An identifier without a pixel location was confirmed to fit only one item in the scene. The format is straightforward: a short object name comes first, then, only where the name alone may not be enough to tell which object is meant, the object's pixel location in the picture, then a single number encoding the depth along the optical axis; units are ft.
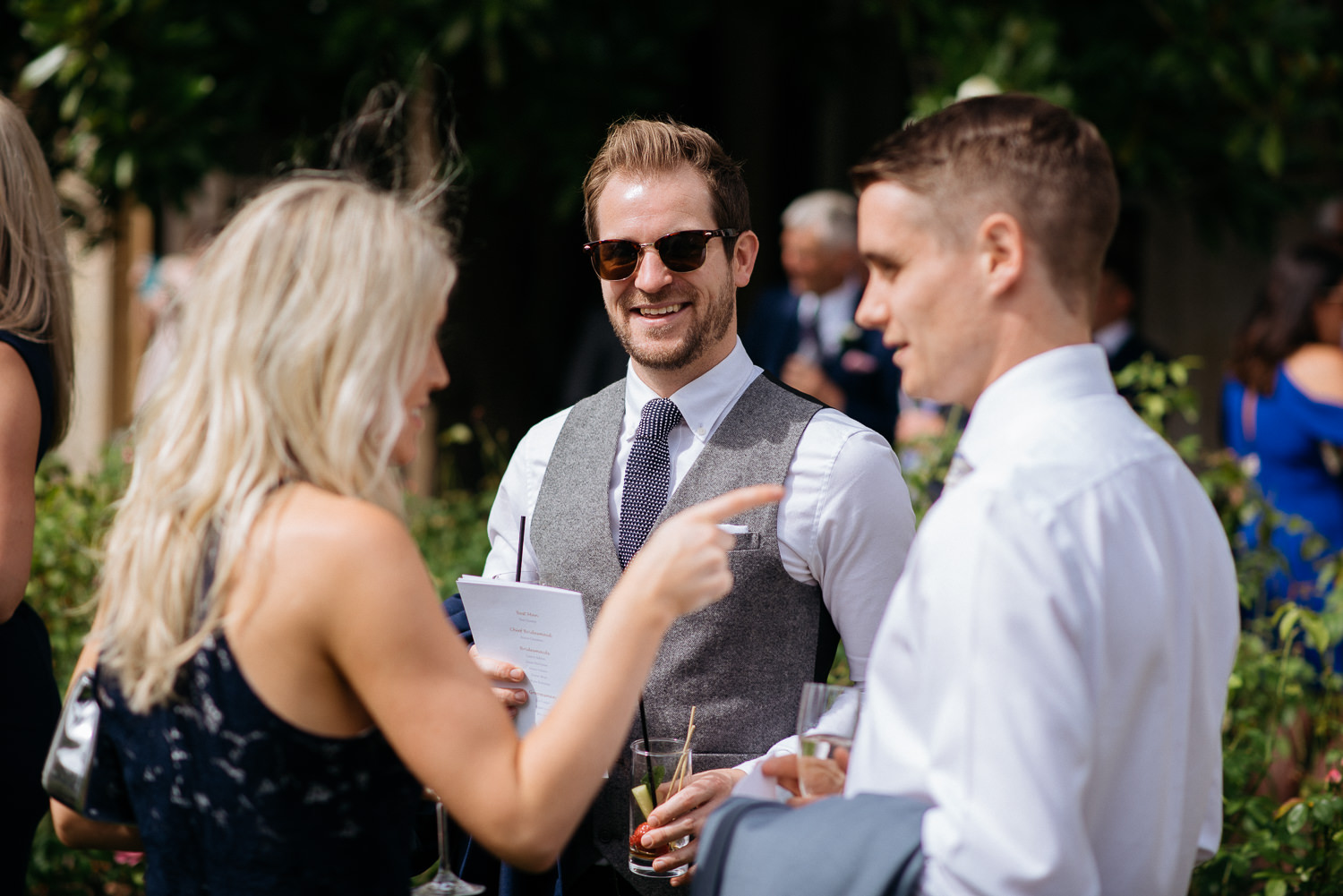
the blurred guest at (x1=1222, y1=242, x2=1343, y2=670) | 13.76
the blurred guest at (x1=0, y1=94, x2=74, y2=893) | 9.50
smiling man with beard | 9.38
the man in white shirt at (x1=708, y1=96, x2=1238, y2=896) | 8.00
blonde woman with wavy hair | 8.19
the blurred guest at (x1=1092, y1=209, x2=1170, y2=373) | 15.39
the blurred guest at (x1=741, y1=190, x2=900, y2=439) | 15.84
